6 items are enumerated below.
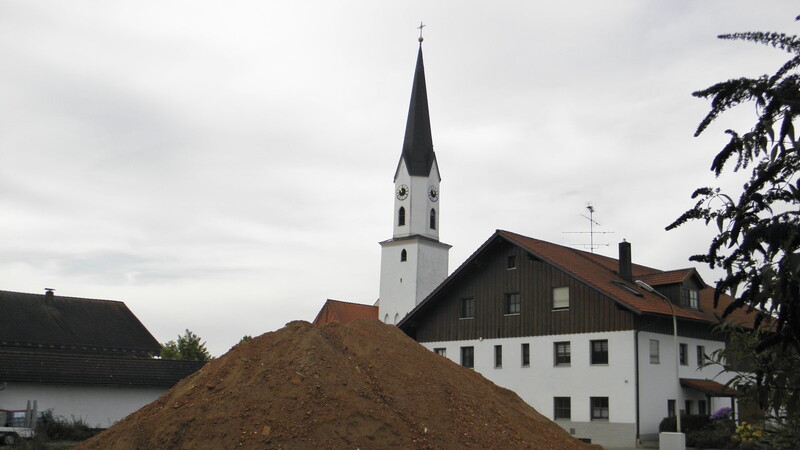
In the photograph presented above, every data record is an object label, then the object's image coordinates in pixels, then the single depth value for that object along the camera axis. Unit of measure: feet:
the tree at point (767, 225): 10.53
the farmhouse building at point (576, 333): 111.45
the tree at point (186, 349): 193.57
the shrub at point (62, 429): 102.32
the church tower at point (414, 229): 252.42
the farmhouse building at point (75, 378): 115.18
